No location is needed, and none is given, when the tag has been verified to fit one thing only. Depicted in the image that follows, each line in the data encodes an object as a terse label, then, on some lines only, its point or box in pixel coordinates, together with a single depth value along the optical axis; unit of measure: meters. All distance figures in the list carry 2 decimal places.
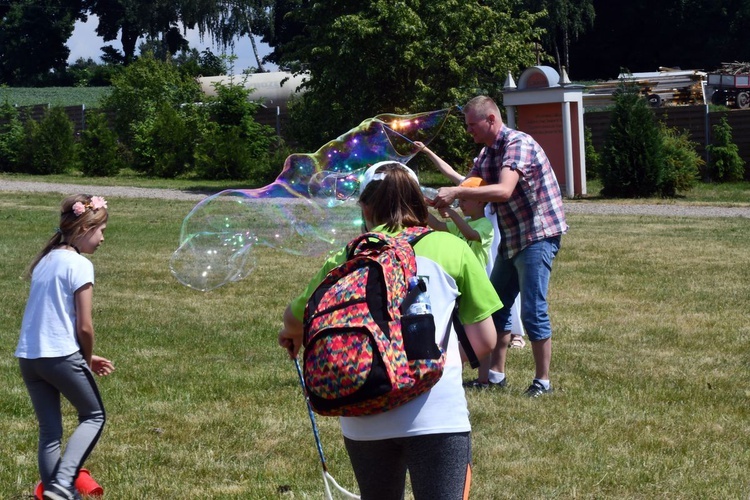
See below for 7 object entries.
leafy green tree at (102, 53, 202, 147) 34.22
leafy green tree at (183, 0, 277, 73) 74.88
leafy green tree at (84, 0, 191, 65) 77.44
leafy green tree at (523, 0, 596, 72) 63.78
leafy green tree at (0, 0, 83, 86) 85.31
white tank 49.09
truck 42.38
